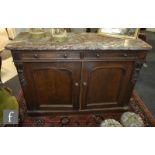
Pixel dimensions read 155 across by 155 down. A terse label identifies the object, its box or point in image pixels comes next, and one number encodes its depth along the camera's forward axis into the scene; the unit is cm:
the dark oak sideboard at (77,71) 142
